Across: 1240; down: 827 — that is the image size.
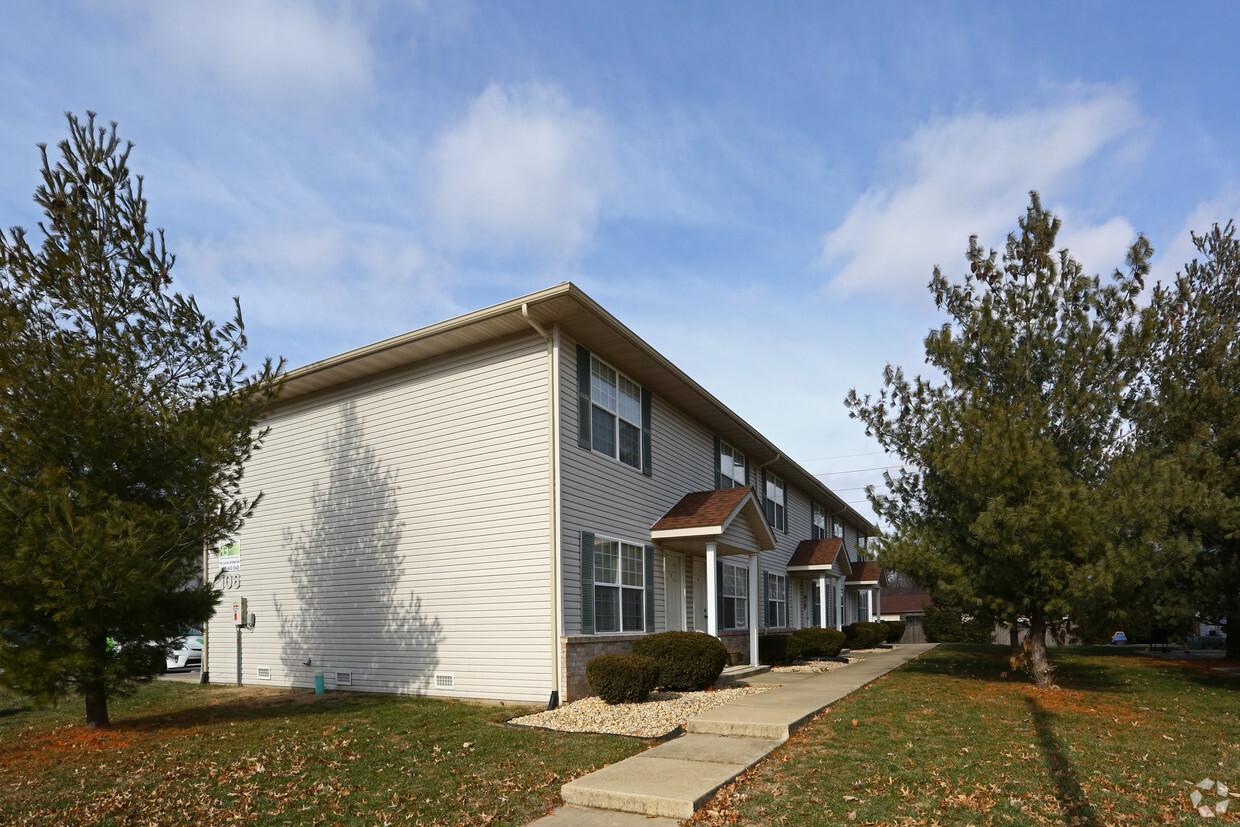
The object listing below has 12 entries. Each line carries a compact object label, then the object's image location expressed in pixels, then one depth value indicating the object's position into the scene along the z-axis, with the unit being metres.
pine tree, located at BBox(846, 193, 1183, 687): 12.07
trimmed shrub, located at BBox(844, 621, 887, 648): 27.48
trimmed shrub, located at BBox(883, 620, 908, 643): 33.25
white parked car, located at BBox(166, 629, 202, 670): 22.12
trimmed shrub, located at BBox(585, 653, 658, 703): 11.38
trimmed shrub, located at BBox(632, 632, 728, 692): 12.66
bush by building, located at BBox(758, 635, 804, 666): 18.94
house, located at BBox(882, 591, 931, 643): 51.58
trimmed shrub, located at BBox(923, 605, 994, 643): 35.56
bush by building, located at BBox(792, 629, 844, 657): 20.27
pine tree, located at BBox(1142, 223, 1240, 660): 14.79
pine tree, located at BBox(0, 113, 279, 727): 9.36
